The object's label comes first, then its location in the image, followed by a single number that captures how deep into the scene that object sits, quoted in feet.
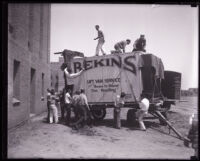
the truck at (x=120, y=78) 45.91
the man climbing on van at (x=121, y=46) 48.95
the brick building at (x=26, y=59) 40.04
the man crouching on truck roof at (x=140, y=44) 47.57
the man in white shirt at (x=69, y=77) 50.12
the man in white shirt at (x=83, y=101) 43.01
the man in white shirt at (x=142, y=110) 43.55
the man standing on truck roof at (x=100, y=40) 49.23
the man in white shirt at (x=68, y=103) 46.17
